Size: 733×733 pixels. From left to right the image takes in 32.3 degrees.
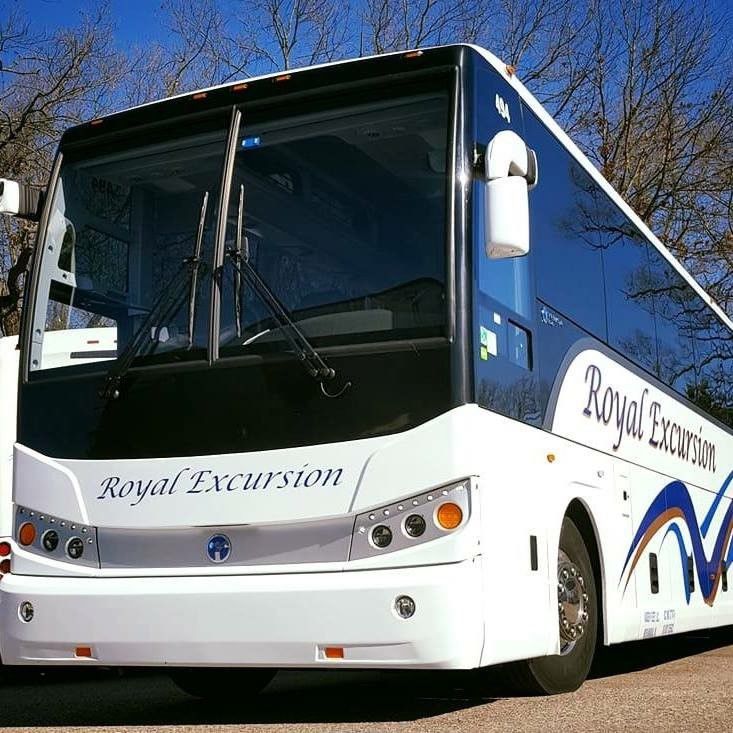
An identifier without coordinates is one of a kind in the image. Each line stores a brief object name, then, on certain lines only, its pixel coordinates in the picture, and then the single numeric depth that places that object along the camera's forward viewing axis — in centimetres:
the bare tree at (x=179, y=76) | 2670
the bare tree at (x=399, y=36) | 2652
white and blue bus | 598
